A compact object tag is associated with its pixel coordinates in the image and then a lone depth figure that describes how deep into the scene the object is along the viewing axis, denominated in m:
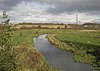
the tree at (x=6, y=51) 6.20
